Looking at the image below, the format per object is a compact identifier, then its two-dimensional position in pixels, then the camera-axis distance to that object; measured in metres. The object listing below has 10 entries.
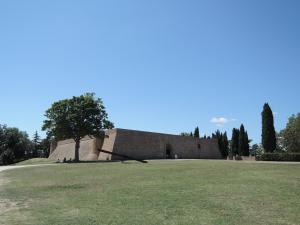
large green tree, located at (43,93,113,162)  36.55
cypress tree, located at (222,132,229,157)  66.79
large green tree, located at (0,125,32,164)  64.53
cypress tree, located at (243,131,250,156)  60.78
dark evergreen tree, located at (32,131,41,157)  83.94
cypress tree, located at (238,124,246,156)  60.68
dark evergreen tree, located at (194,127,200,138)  69.21
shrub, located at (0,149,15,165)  62.93
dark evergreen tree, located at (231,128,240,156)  63.60
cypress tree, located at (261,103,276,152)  41.12
